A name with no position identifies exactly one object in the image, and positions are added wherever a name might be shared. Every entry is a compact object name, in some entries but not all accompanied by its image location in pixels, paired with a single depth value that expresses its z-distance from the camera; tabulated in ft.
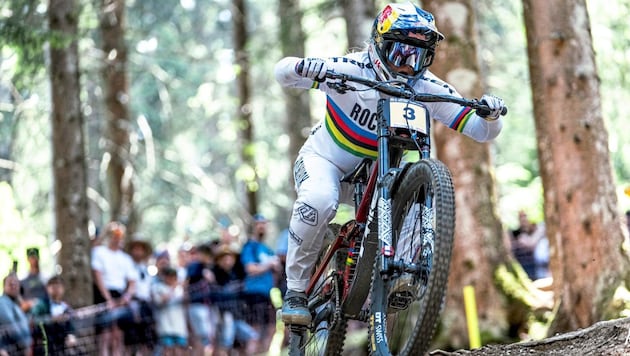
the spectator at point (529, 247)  50.83
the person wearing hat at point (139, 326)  35.73
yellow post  31.17
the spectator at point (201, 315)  38.37
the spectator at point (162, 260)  40.80
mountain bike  15.80
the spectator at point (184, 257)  42.27
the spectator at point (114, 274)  37.47
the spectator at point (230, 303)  39.34
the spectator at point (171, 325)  36.76
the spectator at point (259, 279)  40.24
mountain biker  18.37
